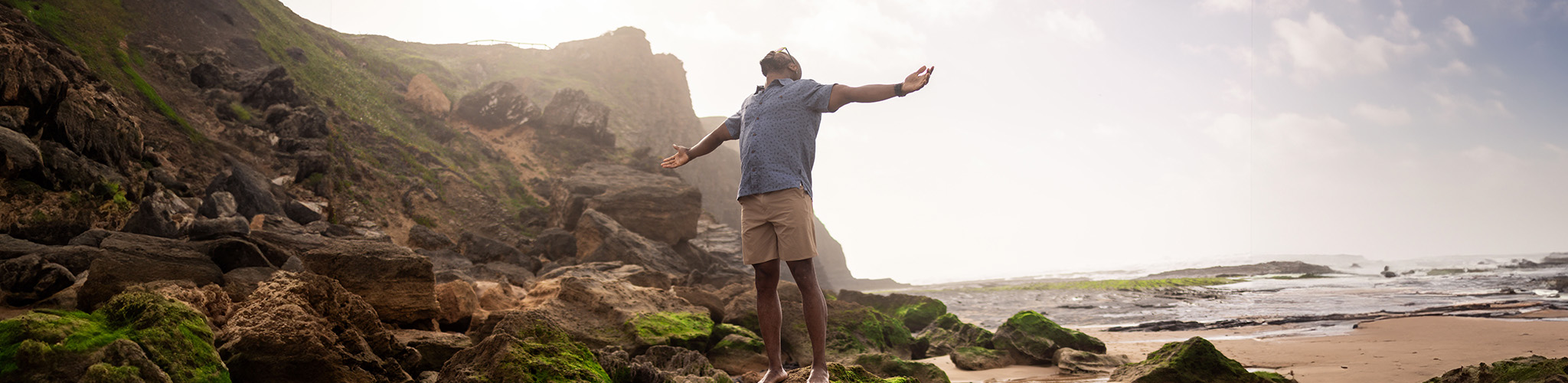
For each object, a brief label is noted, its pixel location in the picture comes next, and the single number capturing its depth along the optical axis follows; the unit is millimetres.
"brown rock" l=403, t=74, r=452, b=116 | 33000
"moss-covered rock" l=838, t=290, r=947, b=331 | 12898
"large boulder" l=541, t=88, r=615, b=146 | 33531
